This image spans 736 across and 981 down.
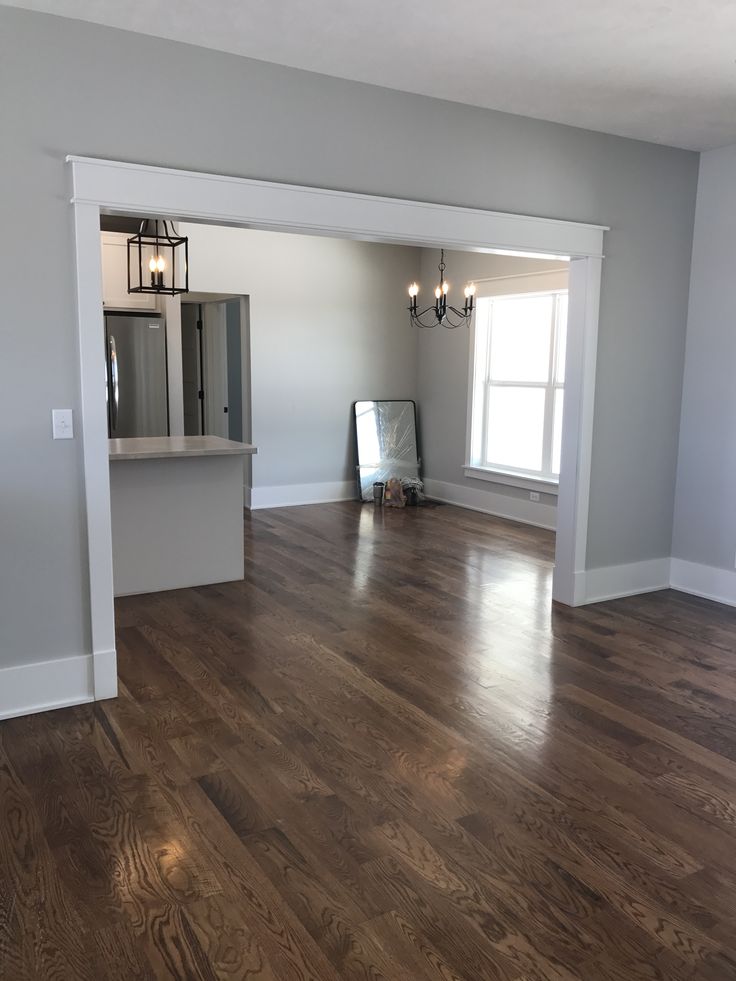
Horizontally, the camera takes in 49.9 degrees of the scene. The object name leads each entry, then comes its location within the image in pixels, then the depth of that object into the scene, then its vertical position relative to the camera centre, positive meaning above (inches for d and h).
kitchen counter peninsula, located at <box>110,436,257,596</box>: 186.5 -36.4
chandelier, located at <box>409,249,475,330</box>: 270.8 +20.3
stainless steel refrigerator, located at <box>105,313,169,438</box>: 269.9 -4.6
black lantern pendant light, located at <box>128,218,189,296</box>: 187.8 +30.6
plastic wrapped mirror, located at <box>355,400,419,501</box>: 315.9 -30.8
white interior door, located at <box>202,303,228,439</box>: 322.3 -2.0
